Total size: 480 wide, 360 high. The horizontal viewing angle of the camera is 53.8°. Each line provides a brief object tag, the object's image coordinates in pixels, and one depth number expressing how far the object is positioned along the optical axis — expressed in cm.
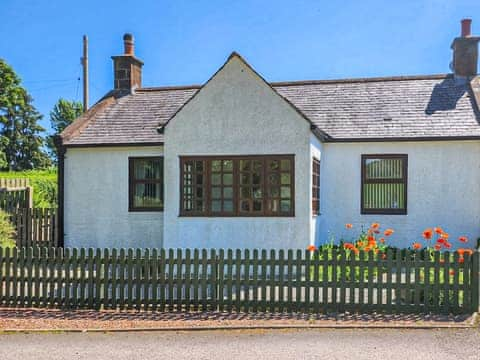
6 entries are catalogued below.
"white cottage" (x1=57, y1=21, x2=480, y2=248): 1145
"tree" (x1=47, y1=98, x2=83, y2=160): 8612
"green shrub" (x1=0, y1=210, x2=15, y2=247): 1192
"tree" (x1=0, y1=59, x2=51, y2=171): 6254
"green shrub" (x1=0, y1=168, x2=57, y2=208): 2326
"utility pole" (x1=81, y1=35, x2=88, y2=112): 2555
